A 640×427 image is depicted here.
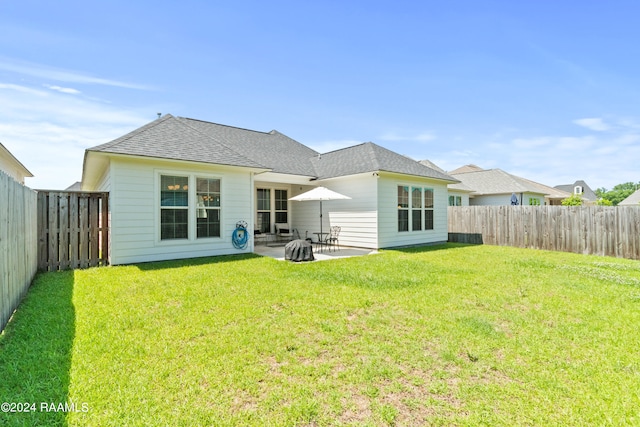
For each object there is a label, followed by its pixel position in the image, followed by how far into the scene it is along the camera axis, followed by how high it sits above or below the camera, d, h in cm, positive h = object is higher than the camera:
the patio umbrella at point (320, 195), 1051 +86
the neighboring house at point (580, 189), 4334 +473
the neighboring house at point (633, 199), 3719 +222
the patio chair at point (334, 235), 1229 -75
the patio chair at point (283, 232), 1352 -68
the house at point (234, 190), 789 +104
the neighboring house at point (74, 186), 3569 +432
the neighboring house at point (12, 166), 1304 +309
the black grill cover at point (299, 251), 866 -101
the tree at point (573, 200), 2691 +154
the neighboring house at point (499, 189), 2378 +241
